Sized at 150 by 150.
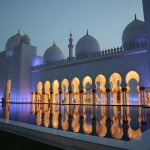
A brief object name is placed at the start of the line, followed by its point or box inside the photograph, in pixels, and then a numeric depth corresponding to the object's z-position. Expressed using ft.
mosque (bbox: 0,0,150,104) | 112.39
